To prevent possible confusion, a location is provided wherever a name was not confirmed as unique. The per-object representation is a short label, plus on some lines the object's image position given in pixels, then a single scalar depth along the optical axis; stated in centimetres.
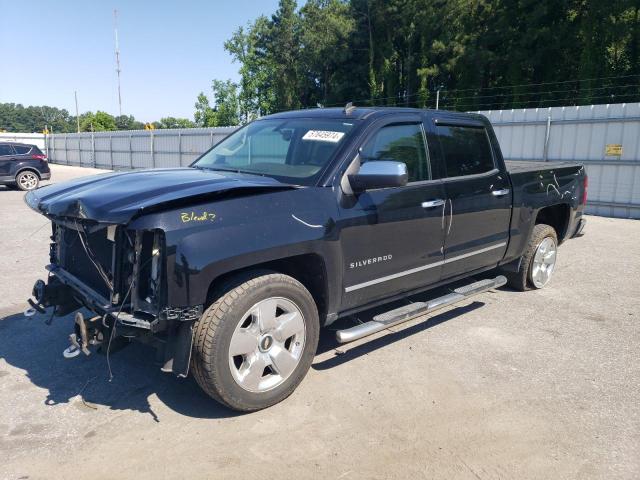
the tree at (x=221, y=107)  6969
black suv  1712
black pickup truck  296
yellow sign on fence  1243
